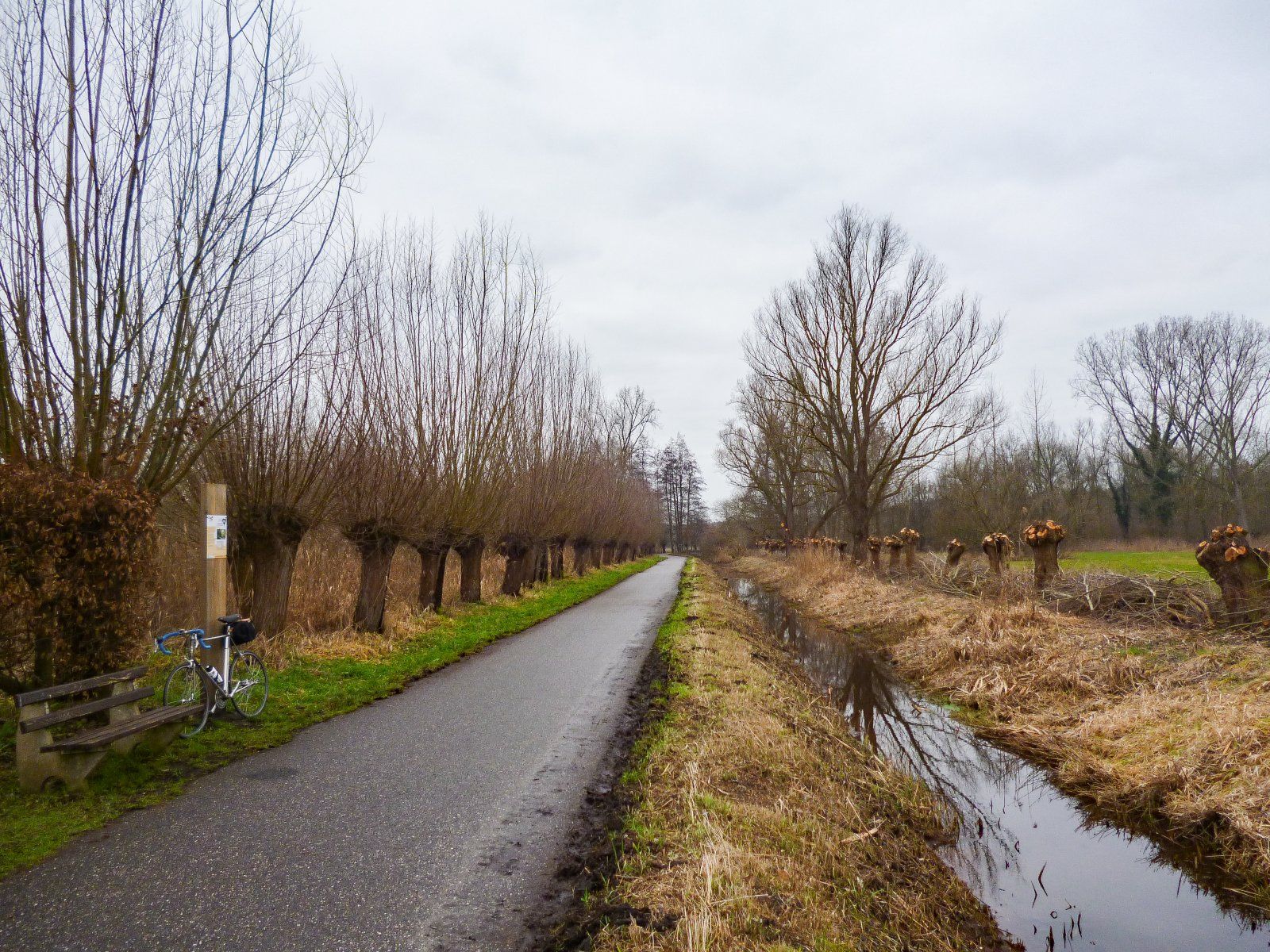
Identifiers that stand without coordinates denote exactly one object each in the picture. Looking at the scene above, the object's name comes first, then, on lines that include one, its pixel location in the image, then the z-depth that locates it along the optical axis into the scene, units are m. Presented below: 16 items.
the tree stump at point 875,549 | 25.38
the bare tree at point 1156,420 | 38.19
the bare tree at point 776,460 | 33.25
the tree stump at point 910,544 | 21.56
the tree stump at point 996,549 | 15.10
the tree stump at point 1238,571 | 9.02
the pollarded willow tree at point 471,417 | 13.85
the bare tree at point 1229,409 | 34.28
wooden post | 7.14
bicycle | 6.28
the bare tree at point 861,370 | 21.64
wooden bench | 4.51
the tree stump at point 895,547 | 22.77
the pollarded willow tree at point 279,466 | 9.76
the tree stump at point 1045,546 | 13.12
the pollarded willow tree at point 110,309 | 5.48
